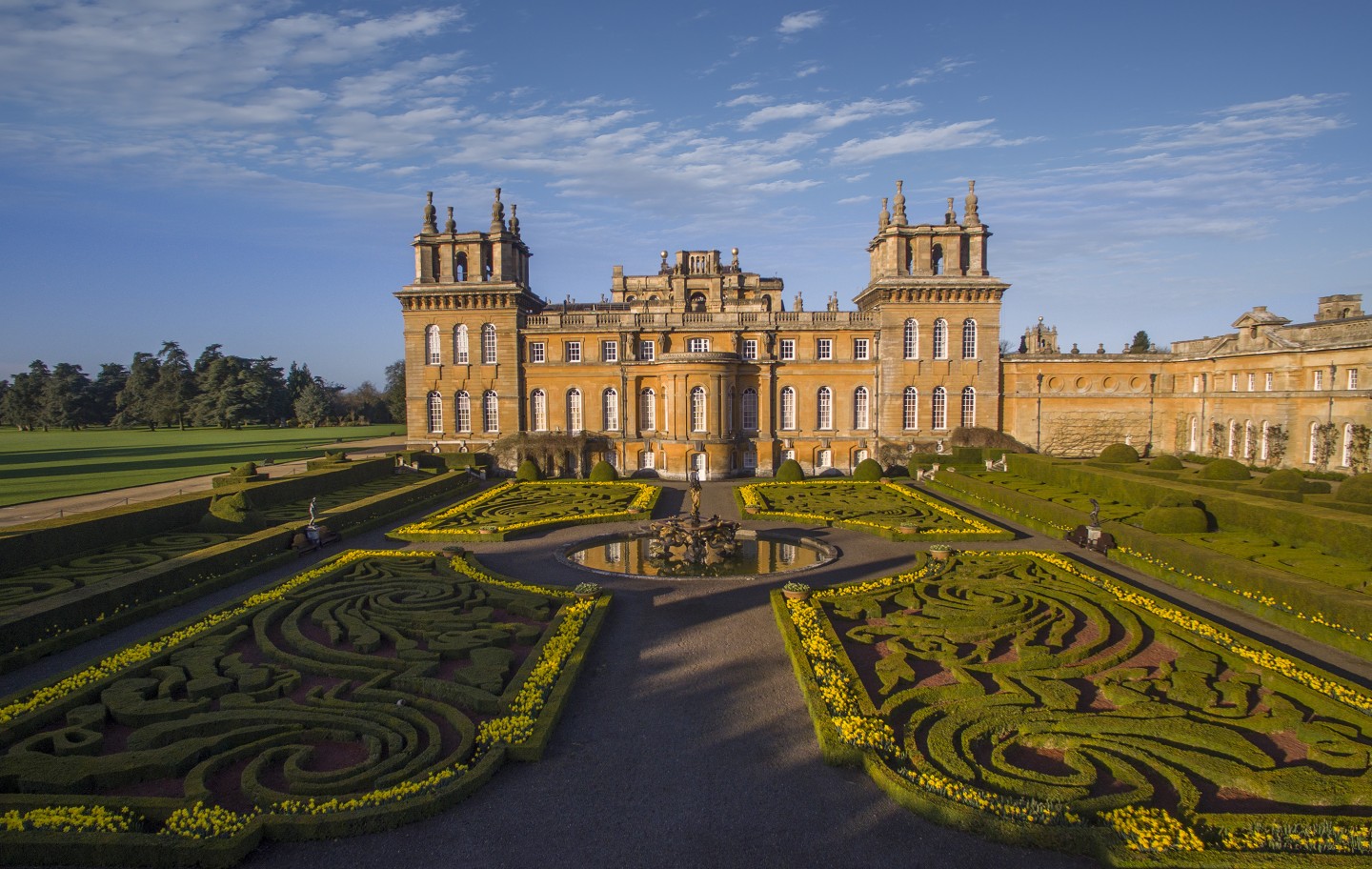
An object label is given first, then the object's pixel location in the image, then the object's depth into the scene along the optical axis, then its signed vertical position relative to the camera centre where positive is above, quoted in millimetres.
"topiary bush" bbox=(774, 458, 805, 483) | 37250 -3617
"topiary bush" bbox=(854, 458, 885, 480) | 36938 -3484
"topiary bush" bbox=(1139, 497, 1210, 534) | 20906 -3522
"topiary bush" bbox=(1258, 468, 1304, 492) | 24859 -2755
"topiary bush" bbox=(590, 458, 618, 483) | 37719 -3676
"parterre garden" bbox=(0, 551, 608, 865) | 7844 -4623
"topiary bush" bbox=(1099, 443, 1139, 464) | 34416 -2447
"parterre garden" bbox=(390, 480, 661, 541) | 23969 -4230
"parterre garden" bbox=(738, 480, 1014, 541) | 23484 -4151
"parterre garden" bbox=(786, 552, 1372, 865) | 8078 -4644
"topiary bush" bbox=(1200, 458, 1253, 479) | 27594 -2631
